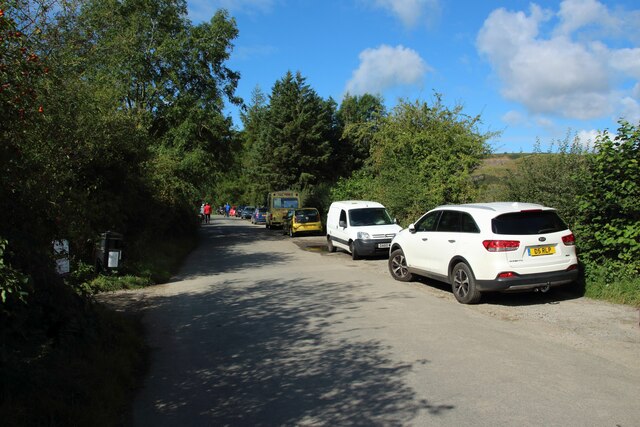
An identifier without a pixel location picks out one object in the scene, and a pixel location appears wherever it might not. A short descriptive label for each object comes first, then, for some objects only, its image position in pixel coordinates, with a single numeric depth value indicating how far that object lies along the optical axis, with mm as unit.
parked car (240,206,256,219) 63012
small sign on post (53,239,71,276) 5441
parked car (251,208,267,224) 47362
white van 15375
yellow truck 34916
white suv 7941
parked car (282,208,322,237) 27188
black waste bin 10992
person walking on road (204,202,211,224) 45531
